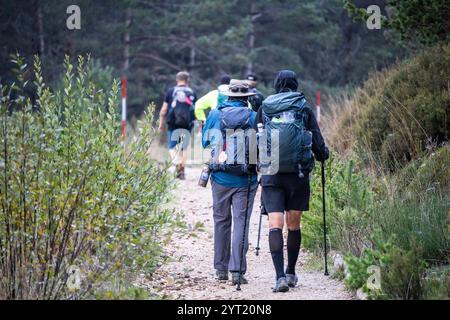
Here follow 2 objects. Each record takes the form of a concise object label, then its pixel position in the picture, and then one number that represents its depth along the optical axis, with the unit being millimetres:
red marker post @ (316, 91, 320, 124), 19988
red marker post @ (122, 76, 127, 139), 18644
